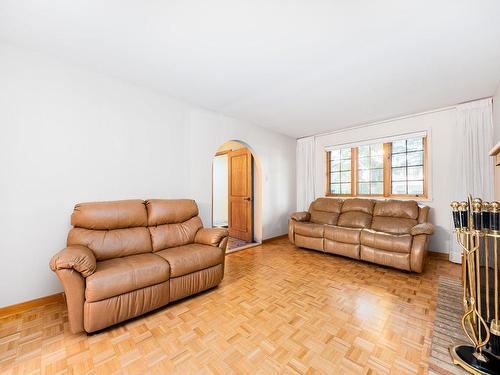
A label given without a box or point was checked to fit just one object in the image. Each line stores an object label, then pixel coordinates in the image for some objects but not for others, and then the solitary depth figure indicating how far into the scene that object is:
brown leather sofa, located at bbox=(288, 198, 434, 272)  2.92
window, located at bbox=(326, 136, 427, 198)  3.94
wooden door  4.84
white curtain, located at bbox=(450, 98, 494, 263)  3.16
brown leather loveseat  1.69
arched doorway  4.71
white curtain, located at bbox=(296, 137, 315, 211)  5.30
